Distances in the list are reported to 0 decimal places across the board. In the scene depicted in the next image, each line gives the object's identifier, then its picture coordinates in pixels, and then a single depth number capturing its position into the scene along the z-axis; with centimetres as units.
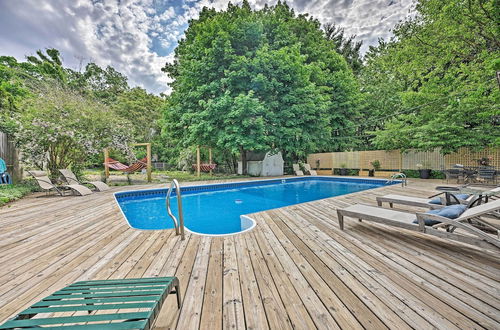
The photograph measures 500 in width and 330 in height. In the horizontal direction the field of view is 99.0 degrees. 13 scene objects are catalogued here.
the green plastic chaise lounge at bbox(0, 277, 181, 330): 87
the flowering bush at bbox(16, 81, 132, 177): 682
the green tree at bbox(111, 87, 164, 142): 1877
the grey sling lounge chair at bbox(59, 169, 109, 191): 691
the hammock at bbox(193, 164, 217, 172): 1299
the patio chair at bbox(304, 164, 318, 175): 1406
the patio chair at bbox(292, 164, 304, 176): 1383
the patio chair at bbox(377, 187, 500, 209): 340
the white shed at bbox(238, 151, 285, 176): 1383
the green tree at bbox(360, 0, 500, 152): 690
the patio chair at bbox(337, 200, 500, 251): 206
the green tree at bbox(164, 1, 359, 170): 1055
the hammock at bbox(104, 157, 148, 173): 891
